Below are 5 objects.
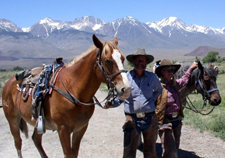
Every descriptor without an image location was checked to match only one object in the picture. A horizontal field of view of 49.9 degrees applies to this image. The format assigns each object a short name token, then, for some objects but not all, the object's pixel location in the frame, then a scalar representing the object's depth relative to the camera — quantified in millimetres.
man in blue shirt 3701
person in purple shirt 3943
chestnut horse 3127
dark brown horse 4383
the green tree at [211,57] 48125
